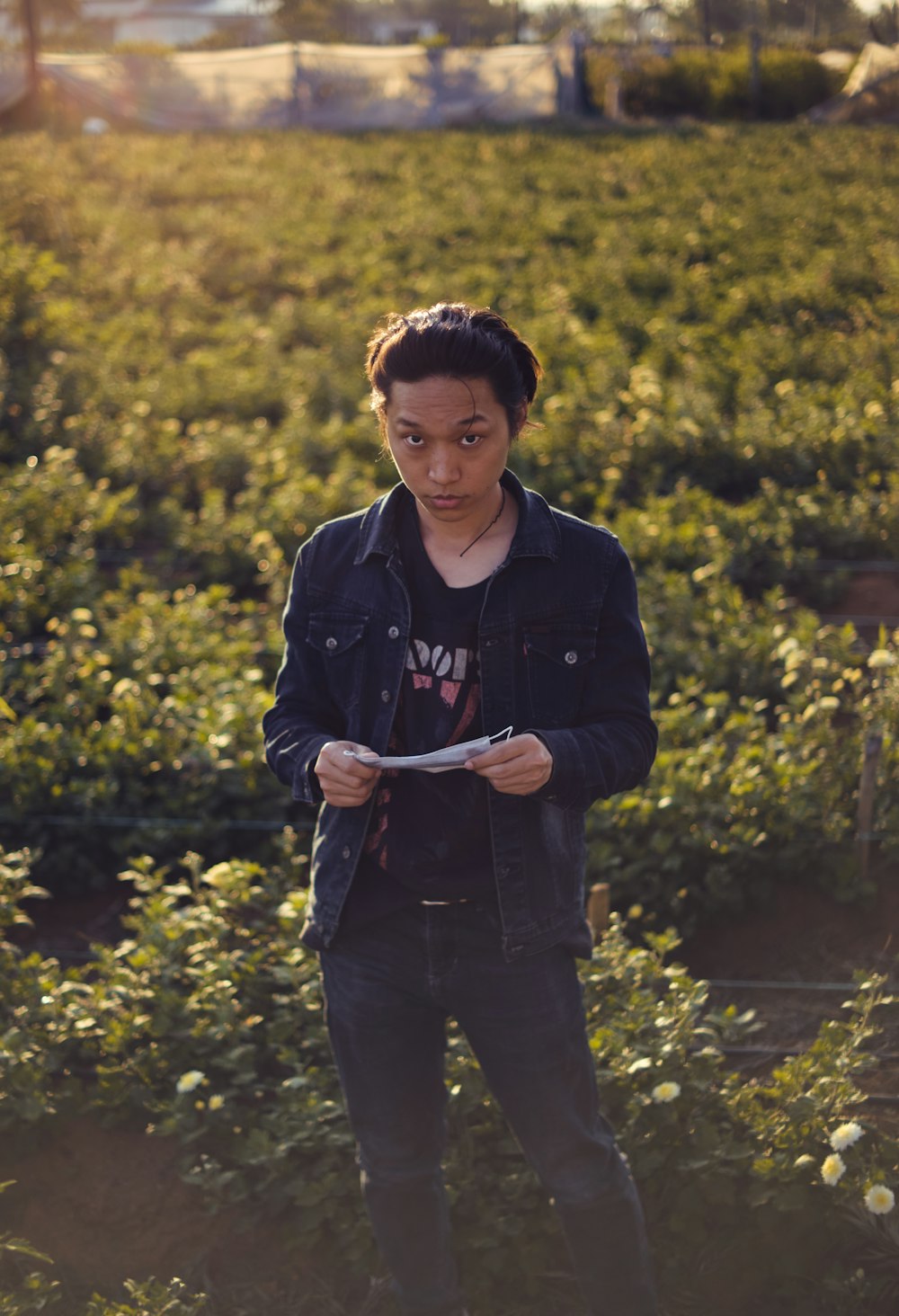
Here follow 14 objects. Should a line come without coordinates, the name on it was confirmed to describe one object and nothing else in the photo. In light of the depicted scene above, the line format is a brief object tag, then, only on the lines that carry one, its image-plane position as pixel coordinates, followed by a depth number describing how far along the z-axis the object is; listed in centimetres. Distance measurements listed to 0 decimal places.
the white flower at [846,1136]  248
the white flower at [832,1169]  247
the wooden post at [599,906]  312
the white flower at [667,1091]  266
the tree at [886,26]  2392
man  199
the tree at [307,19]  4705
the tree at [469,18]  6197
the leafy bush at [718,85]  2488
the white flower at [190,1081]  287
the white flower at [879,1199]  241
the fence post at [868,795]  347
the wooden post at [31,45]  2159
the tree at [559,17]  5494
